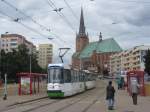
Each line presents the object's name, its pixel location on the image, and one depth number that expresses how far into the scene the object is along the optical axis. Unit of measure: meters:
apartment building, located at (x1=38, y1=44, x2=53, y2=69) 84.69
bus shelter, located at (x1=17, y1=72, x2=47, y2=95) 21.85
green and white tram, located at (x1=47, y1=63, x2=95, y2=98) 19.45
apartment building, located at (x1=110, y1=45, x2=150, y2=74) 92.14
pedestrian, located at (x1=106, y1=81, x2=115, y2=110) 13.38
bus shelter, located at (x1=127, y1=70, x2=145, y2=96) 22.14
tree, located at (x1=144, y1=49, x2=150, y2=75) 60.42
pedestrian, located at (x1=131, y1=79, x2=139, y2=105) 15.30
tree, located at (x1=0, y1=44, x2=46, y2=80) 59.13
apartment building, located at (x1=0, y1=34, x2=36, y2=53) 92.15
